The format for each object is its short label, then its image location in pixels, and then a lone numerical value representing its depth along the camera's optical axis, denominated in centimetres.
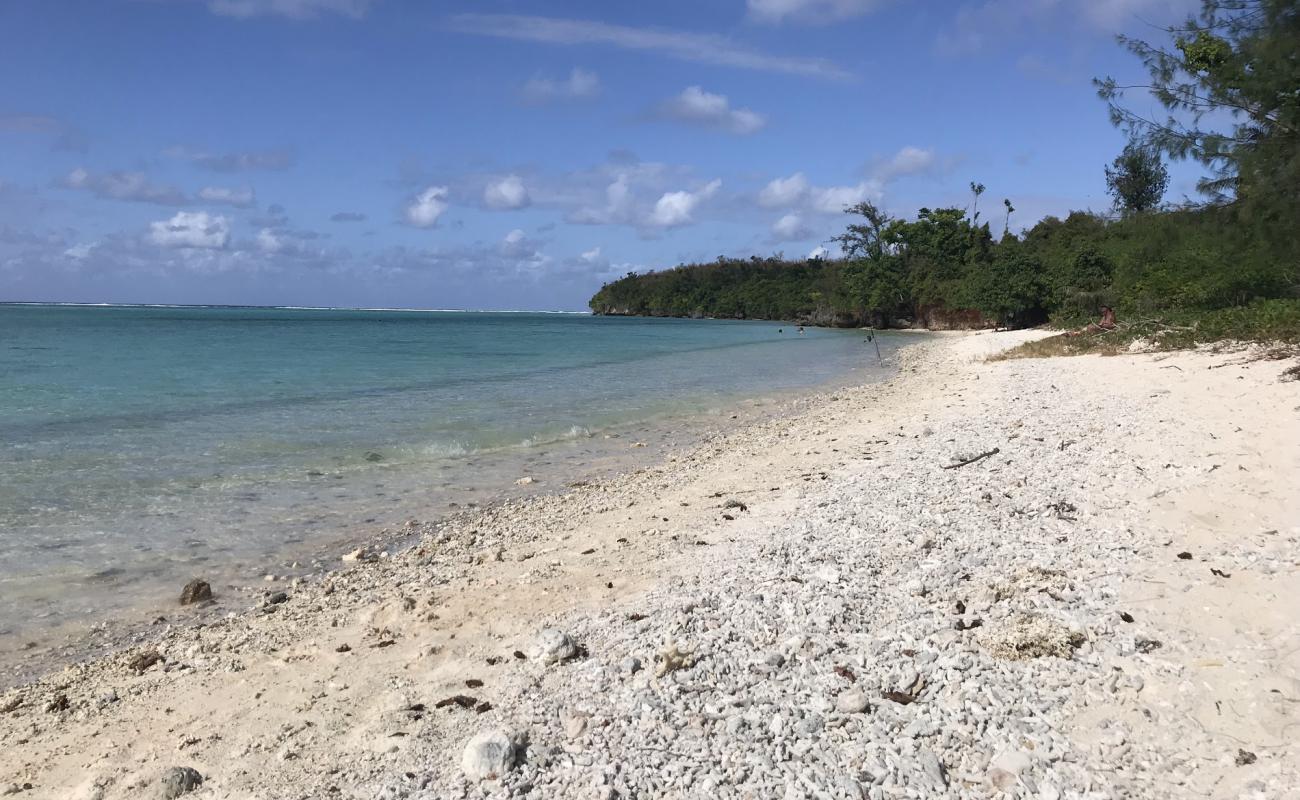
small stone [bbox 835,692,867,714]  369
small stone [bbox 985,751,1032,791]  314
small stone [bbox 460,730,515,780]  341
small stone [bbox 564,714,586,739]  369
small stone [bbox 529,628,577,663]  446
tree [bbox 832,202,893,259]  9188
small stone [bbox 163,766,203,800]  365
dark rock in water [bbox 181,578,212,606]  663
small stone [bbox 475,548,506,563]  705
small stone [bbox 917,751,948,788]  317
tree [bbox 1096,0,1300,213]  1120
